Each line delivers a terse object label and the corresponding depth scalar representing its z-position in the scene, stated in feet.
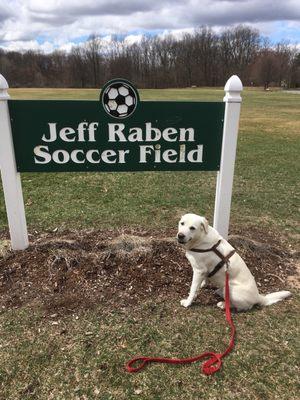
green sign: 13.28
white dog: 11.66
